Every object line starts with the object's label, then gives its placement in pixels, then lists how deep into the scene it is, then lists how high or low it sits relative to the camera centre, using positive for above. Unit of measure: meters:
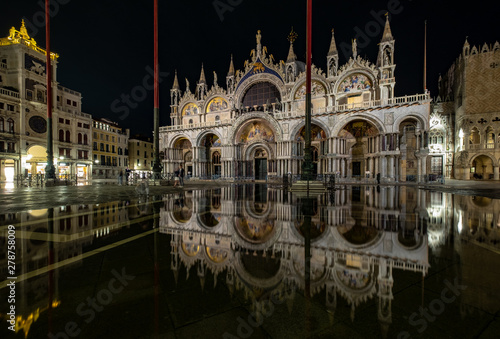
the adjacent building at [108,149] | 46.31 +4.39
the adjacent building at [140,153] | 56.38 +3.96
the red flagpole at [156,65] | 16.20 +8.18
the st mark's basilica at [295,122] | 24.89 +5.99
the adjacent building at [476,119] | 31.41 +6.80
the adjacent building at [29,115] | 31.53 +8.71
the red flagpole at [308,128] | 13.69 +2.48
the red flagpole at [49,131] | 17.75 +3.20
